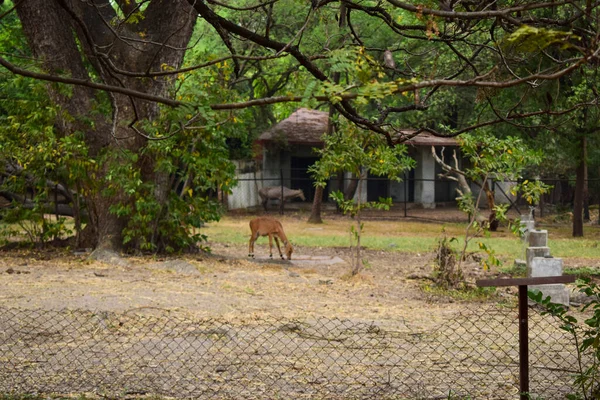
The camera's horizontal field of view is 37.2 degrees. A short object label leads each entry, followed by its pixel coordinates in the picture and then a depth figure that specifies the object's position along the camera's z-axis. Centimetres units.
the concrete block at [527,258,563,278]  1323
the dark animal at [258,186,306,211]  3700
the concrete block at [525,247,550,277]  1370
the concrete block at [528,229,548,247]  1402
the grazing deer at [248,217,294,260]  1898
